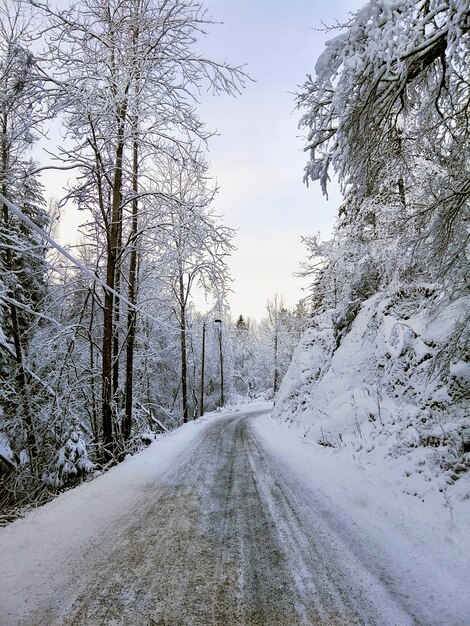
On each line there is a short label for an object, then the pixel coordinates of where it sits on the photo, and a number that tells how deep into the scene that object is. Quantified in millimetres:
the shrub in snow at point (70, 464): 6496
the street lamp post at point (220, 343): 33125
